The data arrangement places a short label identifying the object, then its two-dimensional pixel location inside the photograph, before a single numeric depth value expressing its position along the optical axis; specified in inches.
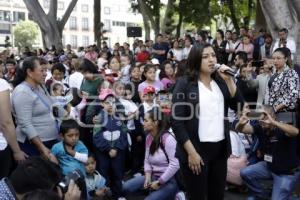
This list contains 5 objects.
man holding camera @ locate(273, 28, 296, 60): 380.0
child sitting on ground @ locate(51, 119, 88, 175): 186.3
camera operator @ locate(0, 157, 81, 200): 99.4
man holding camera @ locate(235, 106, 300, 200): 183.9
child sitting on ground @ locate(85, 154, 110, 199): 208.7
